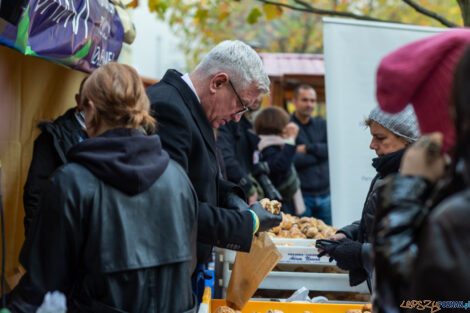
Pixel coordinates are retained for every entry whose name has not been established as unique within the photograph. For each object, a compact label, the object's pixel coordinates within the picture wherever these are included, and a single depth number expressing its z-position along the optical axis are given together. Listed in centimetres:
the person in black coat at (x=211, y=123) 229
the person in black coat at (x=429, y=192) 110
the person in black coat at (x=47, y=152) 301
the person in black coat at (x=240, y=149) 501
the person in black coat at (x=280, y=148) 559
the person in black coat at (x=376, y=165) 247
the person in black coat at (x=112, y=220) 169
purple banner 256
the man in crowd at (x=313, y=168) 637
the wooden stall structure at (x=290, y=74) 848
